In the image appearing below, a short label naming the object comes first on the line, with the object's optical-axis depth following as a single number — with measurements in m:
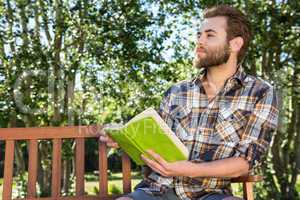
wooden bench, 2.94
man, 2.50
